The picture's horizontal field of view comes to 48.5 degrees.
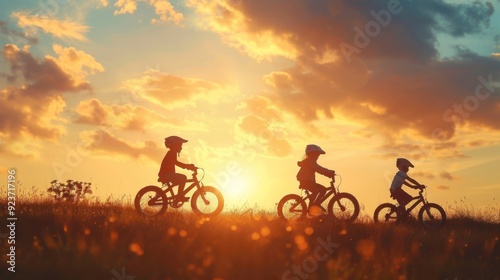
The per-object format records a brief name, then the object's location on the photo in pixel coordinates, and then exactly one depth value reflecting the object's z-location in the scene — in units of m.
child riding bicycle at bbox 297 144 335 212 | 18.14
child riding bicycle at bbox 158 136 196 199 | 17.57
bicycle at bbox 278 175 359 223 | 17.94
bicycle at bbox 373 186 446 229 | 19.67
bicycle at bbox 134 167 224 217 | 17.31
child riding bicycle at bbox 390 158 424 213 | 19.66
